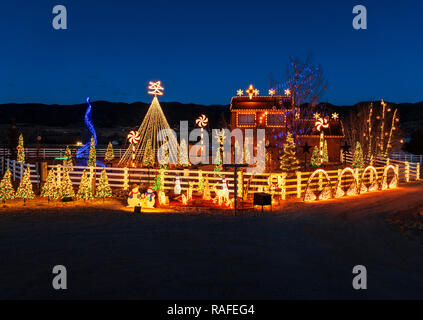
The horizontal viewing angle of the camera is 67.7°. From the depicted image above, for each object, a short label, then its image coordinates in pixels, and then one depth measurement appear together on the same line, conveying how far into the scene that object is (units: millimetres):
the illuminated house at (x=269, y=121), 31922
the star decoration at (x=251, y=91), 33125
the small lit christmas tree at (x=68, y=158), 21250
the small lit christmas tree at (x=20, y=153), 27538
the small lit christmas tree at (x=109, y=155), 33812
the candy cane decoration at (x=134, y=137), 22188
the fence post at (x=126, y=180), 17370
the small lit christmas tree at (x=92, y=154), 24359
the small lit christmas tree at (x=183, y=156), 24689
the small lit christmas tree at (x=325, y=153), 31762
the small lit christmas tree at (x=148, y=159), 25806
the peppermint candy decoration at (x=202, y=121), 28422
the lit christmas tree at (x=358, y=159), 25734
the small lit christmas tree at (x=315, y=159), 27484
